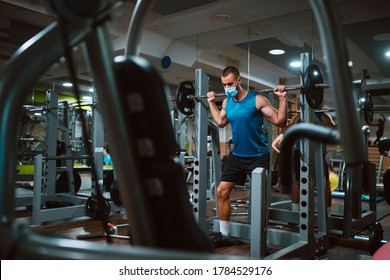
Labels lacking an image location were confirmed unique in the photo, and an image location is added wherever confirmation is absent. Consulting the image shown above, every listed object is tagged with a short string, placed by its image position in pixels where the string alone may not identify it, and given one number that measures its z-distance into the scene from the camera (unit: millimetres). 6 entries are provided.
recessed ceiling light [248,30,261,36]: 4925
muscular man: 2842
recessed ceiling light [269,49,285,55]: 5618
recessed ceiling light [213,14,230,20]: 4359
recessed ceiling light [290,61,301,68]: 5863
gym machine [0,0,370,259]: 537
